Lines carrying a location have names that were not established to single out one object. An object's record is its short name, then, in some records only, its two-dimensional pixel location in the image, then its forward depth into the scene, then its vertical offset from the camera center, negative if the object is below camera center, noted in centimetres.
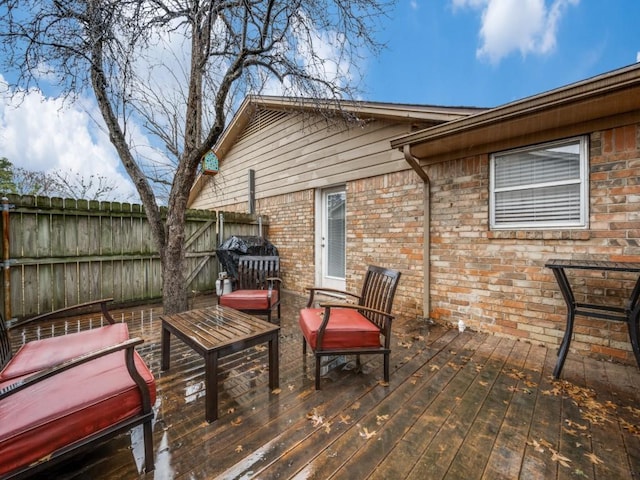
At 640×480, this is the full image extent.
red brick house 278 +45
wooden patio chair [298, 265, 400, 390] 237 -87
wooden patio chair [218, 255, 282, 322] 394 -75
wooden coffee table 191 -83
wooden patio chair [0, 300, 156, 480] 120 -86
